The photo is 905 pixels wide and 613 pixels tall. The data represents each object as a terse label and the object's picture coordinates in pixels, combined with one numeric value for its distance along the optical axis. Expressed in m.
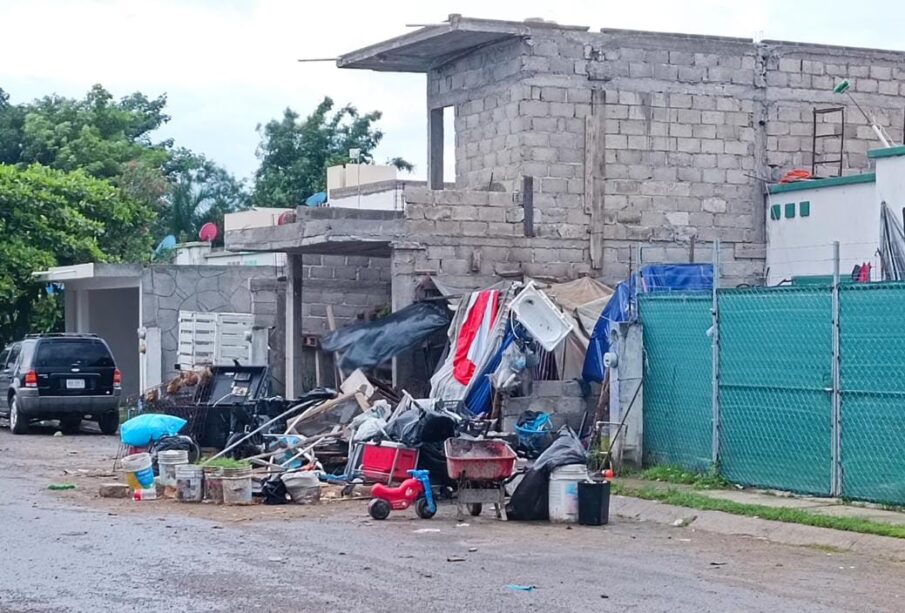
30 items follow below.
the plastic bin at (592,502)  14.67
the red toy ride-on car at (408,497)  14.98
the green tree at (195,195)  59.28
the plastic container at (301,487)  16.50
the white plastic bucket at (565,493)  14.81
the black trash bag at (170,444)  18.20
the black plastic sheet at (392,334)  21.73
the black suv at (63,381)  27.48
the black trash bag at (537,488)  14.95
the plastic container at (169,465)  17.16
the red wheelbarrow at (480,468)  14.73
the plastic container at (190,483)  16.64
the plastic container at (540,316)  19.55
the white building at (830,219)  21.52
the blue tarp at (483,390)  20.27
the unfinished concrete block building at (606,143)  23.16
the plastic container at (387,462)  16.42
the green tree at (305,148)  55.62
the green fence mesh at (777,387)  15.50
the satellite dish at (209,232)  43.46
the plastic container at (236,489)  16.34
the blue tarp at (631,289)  19.48
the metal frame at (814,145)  25.09
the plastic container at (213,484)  16.45
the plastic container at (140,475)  17.00
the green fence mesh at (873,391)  14.46
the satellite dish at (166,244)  46.19
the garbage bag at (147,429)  18.56
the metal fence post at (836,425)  15.07
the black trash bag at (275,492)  16.53
